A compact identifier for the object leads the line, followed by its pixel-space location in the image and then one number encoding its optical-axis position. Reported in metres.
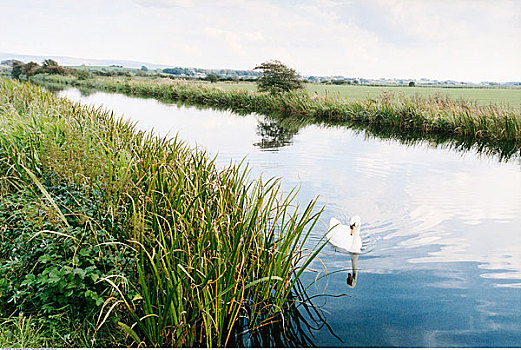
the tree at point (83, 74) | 48.68
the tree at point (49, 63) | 53.66
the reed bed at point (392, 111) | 12.82
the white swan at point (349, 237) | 4.38
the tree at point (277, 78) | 22.59
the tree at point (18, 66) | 42.92
